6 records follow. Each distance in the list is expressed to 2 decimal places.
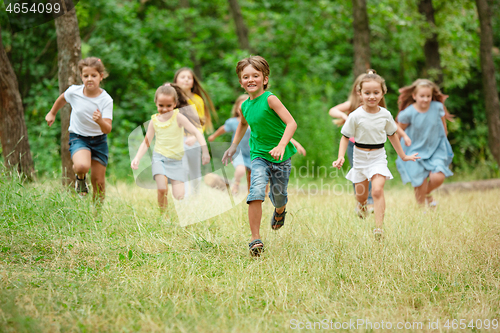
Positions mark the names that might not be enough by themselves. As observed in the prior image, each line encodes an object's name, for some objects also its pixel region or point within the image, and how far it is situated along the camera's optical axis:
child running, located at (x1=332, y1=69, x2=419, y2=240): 8.90
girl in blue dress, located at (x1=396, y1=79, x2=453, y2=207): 12.05
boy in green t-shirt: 7.79
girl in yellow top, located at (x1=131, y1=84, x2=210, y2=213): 10.28
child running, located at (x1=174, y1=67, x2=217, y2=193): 10.90
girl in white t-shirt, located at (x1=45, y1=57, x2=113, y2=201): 9.80
